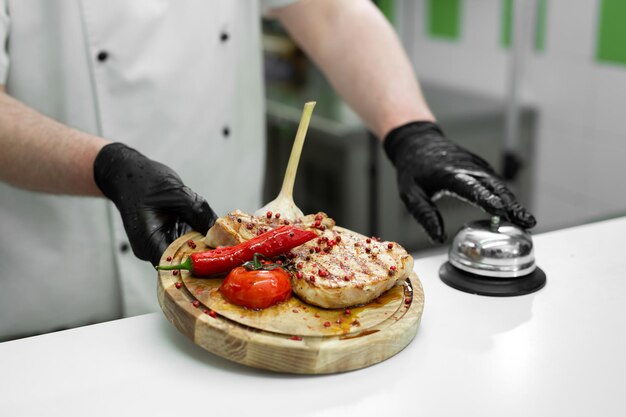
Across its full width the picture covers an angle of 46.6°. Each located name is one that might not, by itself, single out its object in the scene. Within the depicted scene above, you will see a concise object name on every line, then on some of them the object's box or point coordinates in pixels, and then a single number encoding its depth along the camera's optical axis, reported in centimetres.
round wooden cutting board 90
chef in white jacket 156
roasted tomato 96
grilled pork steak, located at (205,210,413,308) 98
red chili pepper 103
